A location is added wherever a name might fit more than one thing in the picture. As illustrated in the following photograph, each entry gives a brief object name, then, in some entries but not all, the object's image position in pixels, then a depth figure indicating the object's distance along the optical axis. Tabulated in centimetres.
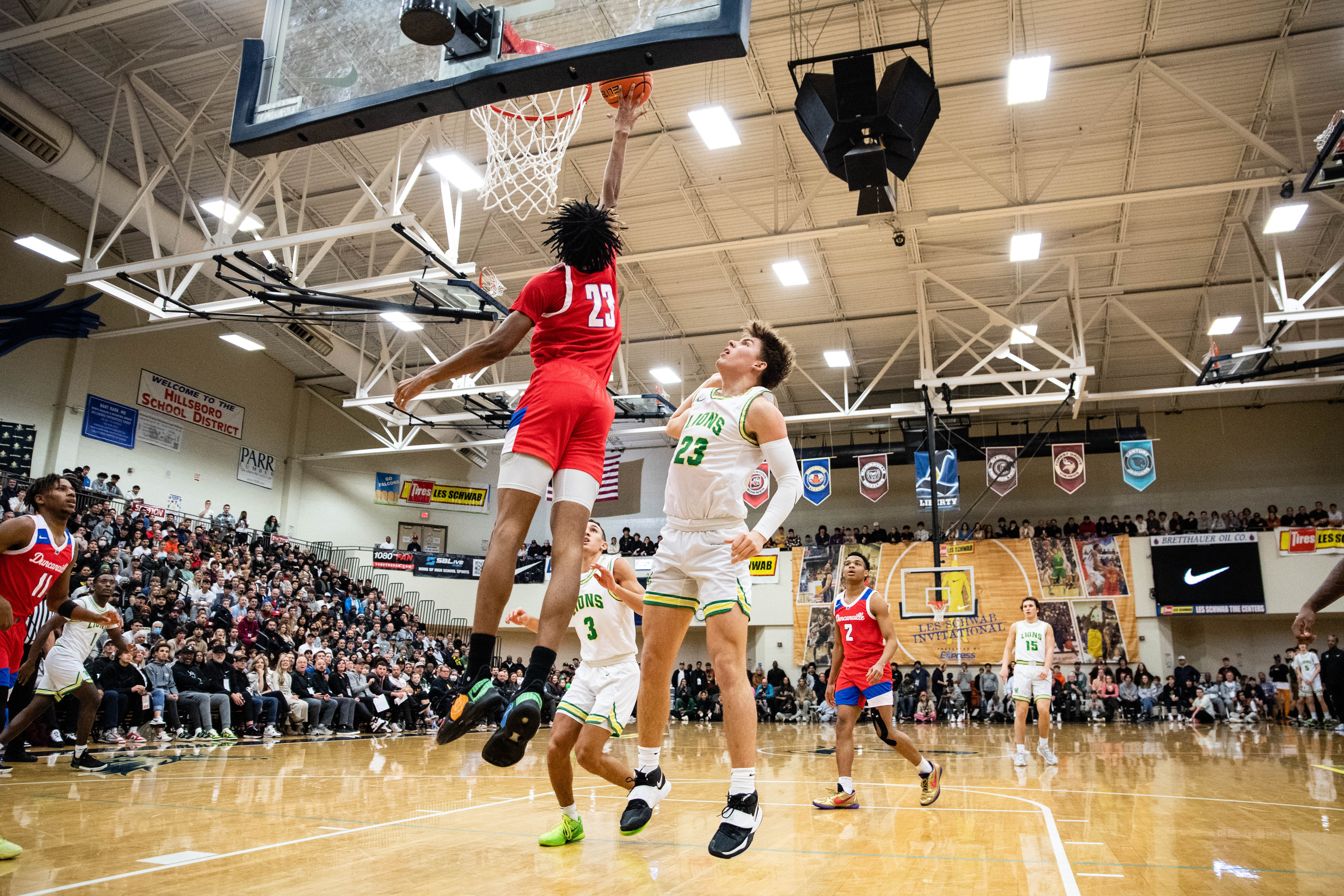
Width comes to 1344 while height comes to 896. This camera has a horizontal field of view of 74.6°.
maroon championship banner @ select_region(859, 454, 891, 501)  2169
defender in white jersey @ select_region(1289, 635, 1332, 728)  1798
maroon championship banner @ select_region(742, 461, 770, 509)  2130
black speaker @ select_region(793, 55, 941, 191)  898
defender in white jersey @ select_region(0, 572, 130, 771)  691
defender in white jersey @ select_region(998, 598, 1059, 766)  988
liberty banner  2044
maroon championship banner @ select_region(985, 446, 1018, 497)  2134
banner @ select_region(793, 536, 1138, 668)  2228
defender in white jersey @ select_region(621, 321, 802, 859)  356
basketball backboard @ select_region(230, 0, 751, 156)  347
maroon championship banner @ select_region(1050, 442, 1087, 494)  2038
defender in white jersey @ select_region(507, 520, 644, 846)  428
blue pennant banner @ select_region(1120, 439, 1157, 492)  2011
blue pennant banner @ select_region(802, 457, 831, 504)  2194
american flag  2347
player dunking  299
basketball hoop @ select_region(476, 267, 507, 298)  1441
